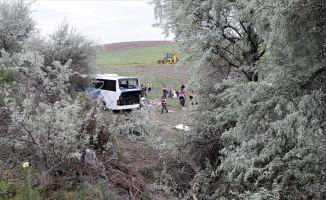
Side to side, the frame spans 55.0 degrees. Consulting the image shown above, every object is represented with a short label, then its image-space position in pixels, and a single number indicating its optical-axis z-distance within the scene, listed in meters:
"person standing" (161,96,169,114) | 17.89
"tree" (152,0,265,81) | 8.45
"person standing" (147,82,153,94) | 25.84
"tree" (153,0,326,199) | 3.74
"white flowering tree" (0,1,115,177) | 4.76
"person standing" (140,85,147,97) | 23.62
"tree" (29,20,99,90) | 11.65
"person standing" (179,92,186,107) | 19.64
